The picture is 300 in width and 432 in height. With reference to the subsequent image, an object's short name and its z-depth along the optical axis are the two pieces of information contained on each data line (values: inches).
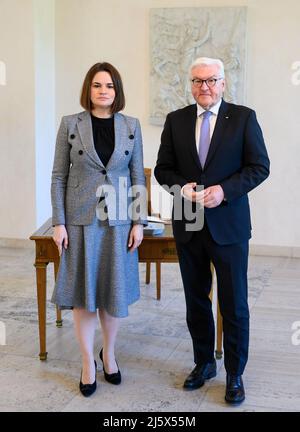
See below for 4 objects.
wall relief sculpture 237.0
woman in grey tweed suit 121.8
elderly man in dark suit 113.8
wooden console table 135.6
